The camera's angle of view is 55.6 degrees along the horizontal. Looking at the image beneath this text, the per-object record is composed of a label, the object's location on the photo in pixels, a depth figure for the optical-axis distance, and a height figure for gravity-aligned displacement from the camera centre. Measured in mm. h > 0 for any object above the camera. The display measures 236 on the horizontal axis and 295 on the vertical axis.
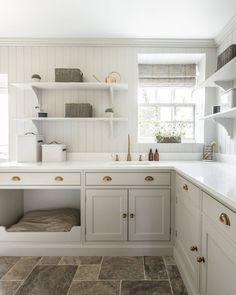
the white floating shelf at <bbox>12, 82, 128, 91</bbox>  2514 +652
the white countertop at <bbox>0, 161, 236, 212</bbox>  1248 -237
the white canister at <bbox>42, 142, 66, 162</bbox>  2588 -120
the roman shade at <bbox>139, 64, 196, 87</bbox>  2914 +876
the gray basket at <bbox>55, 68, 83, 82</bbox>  2557 +765
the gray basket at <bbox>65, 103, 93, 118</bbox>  2592 +368
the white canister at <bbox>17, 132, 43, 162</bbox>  2572 -74
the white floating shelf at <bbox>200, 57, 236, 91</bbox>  1803 +610
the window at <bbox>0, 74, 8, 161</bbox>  2846 +351
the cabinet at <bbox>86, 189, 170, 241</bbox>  2203 -713
